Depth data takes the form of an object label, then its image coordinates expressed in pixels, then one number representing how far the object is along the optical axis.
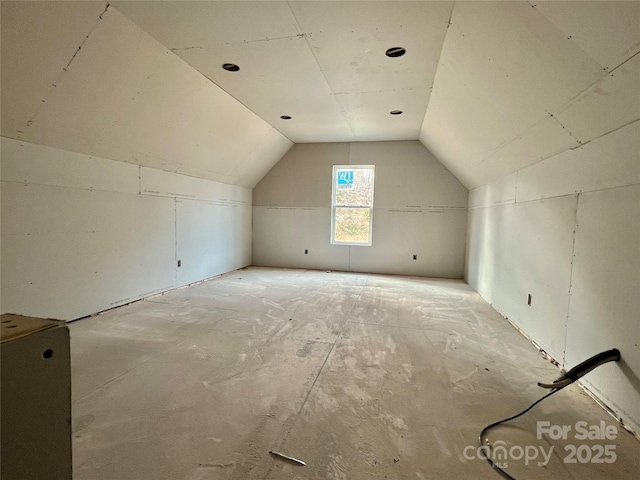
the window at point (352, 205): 6.36
